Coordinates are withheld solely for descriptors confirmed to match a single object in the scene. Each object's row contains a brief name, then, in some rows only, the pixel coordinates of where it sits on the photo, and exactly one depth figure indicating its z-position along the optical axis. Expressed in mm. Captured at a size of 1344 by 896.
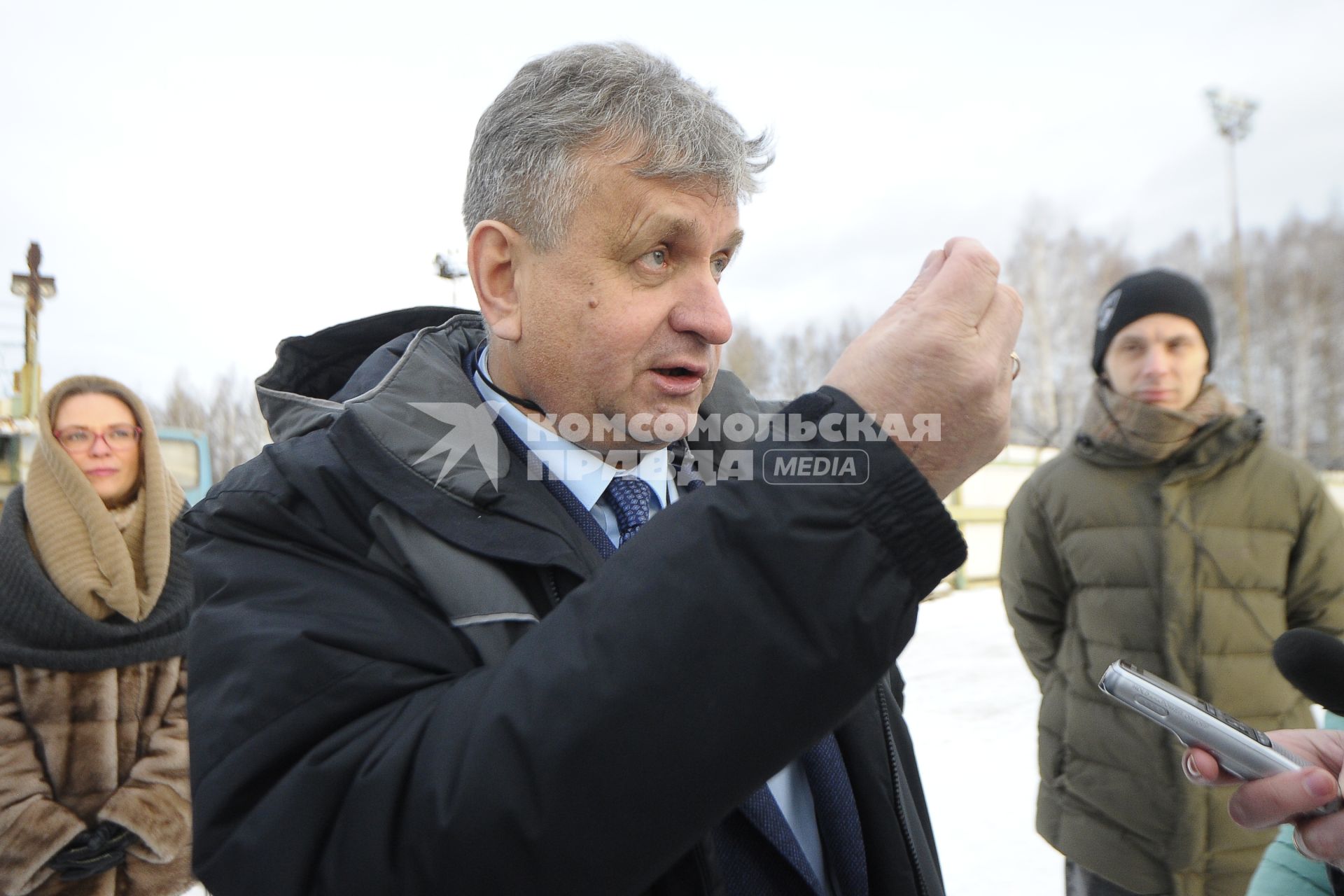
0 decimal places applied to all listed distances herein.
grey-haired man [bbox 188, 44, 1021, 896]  735
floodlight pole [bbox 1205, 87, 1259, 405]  23781
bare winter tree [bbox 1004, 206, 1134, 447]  28719
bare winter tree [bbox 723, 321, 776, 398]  40778
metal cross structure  13555
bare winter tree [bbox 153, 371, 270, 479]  43906
